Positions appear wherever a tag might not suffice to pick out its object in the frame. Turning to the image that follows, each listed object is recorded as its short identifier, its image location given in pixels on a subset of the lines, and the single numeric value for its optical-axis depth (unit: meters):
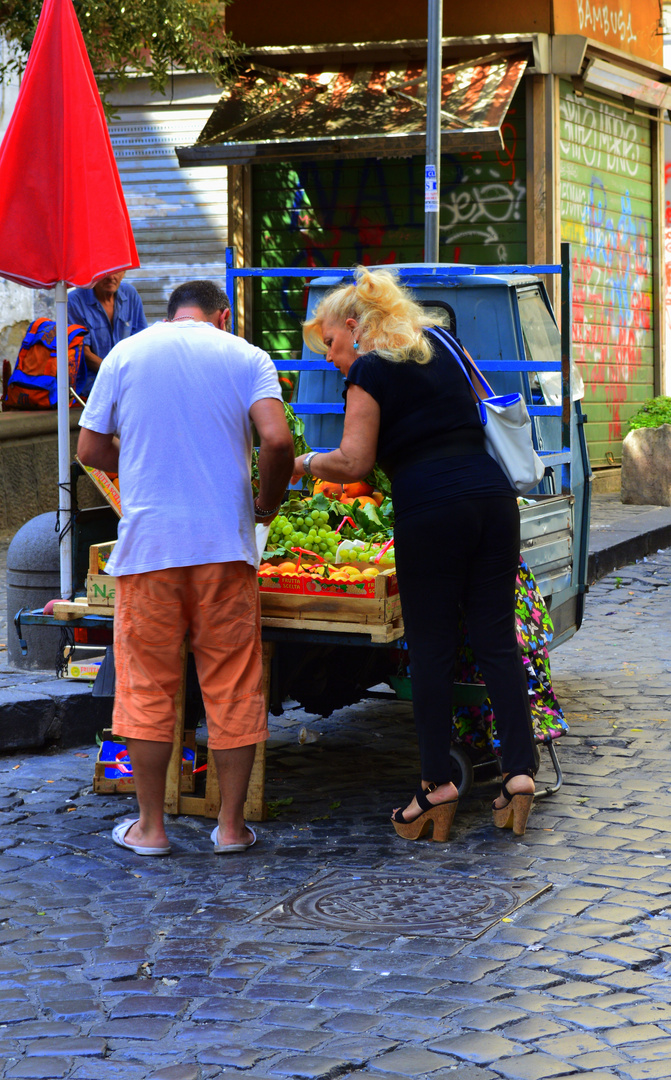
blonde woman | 8.47
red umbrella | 10.08
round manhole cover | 7.32
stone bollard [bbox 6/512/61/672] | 12.79
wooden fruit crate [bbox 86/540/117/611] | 9.51
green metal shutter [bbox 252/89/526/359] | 27.39
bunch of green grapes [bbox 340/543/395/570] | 9.54
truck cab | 11.81
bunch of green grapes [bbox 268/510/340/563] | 9.86
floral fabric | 9.40
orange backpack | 21.70
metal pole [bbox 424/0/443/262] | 18.87
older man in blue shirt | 15.13
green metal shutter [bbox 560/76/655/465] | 28.58
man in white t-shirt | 8.40
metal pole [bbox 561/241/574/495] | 11.54
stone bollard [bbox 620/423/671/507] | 26.44
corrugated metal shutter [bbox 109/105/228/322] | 29.23
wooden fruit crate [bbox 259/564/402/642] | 8.95
